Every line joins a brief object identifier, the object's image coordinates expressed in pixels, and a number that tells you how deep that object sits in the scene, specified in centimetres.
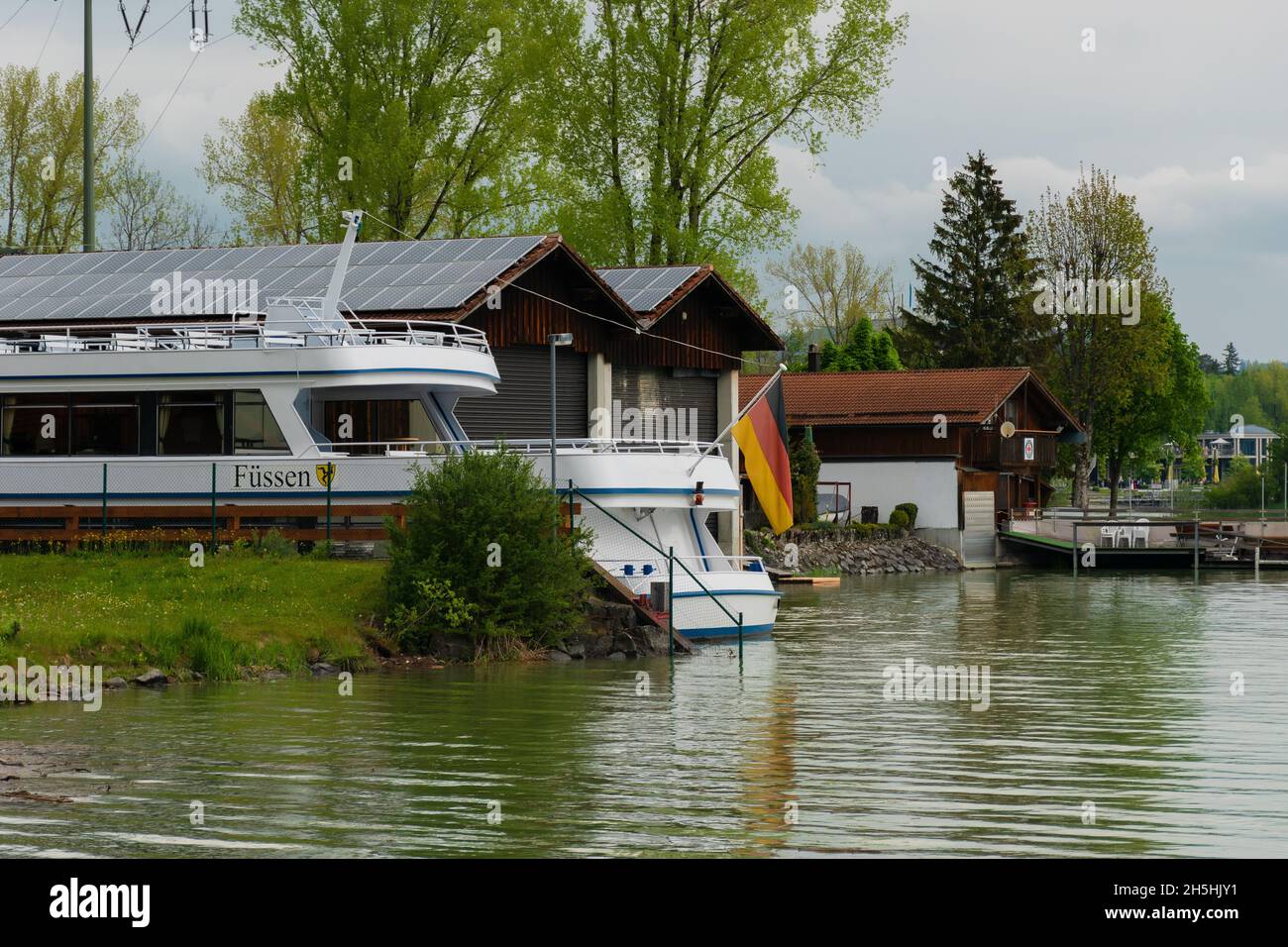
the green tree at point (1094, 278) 8419
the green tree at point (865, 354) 8744
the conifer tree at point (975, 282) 9056
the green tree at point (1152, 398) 8431
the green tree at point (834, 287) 10738
